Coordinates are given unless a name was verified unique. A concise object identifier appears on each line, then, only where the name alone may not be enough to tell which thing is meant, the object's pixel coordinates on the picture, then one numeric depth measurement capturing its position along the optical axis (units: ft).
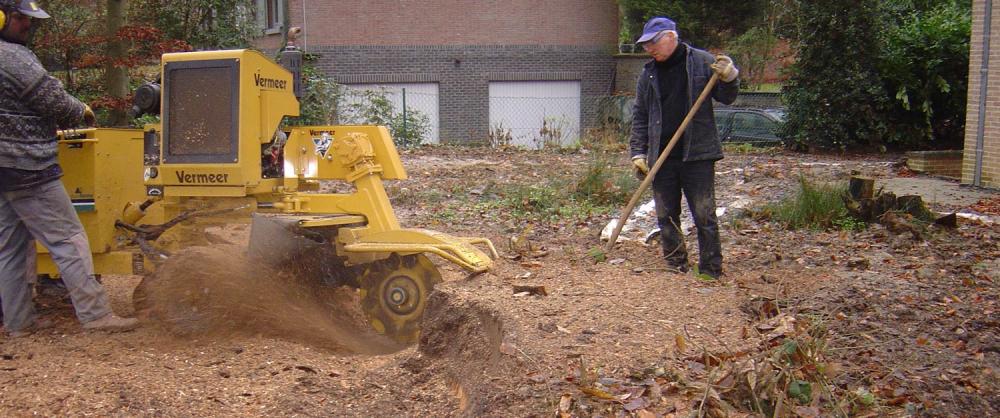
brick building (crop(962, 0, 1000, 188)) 41.98
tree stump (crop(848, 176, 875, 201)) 30.25
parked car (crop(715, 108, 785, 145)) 65.67
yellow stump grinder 19.83
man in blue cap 21.09
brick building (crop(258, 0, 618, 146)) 80.94
